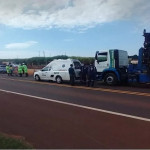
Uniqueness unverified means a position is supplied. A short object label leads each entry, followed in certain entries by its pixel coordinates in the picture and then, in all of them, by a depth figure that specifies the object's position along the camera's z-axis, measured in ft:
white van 37.50
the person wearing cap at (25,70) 56.22
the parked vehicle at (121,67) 31.72
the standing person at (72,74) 35.27
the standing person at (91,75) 33.83
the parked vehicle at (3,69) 75.36
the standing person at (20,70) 55.99
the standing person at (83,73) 35.70
